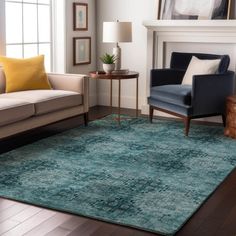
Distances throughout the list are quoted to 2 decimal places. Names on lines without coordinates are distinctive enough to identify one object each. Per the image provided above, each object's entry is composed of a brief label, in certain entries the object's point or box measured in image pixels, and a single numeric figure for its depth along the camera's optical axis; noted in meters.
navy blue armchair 4.95
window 5.45
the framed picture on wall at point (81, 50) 6.22
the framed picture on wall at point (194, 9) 5.60
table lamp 5.53
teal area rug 3.01
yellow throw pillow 4.90
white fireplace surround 5.54
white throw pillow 5.29
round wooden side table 5.45
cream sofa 4.27
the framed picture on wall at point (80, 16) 6.14
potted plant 5.57
